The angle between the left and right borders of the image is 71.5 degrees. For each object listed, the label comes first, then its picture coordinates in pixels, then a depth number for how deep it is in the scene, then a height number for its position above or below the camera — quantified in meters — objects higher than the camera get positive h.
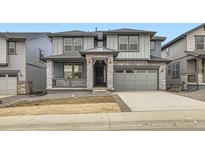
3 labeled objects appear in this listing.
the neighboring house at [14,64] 14.78 +1.29
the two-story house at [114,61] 14.84 +1.63
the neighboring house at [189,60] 14.93 +1.87
